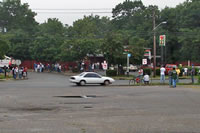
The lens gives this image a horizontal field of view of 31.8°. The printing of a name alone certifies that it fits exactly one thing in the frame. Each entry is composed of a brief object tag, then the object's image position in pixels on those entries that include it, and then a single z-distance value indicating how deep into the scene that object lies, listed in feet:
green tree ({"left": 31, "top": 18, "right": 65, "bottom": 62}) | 224.33
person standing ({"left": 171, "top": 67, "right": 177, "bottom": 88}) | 95.35
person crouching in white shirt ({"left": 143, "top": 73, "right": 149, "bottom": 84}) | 107.55
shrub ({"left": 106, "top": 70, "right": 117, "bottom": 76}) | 158.22
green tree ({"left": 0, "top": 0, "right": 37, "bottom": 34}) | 350.64
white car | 106.42
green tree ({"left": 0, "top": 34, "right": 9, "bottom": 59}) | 153.75
